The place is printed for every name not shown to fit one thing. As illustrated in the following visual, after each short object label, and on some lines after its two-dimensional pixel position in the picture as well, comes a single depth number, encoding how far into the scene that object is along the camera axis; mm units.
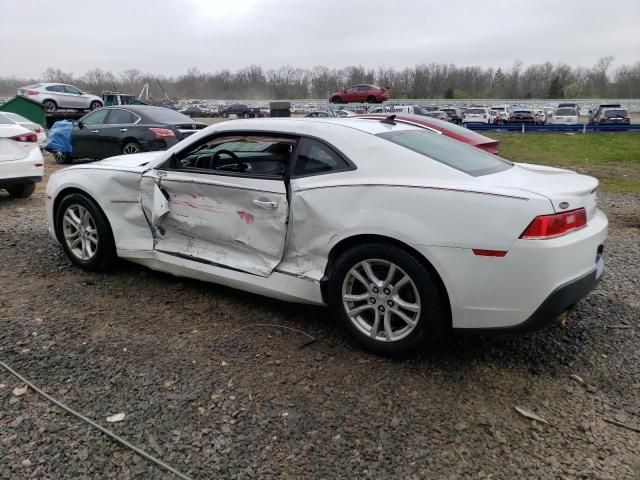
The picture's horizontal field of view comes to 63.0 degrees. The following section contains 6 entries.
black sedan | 10539
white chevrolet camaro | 2807
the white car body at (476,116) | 31141
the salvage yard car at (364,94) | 37750
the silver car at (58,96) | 26062
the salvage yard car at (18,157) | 7480
